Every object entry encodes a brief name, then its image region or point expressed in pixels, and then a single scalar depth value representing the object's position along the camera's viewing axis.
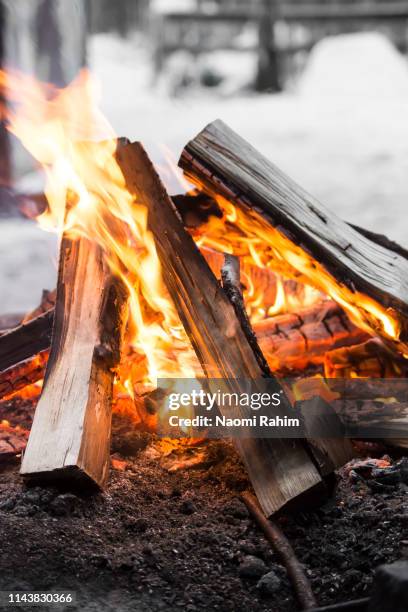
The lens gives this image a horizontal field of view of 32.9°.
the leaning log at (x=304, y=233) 2.27
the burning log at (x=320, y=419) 1.94
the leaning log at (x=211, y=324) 1.89
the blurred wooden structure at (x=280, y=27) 10.60
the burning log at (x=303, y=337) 2.83
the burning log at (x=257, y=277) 3.01
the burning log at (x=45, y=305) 2.96
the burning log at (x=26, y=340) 2.47
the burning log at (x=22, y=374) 2.43
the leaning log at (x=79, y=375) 1.92
